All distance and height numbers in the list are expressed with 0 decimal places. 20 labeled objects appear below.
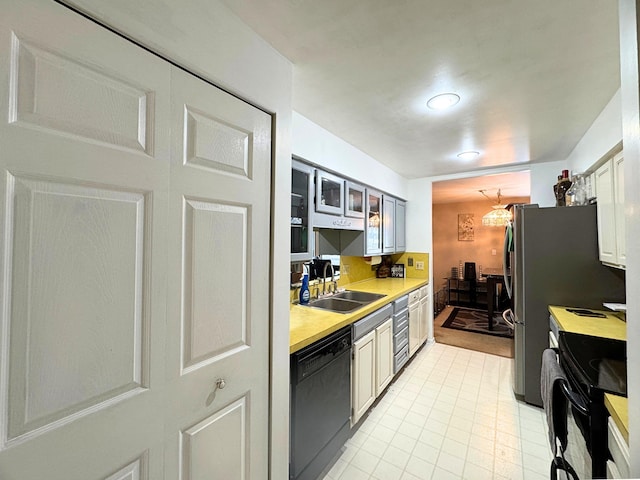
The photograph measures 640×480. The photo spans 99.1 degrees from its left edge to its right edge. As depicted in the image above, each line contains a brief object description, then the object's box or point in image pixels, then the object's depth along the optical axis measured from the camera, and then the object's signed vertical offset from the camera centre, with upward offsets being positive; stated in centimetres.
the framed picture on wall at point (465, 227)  613 +42
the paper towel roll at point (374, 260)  361 -20
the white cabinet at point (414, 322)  309 -90
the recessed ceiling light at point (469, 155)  274 +93
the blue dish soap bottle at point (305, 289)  231 -38
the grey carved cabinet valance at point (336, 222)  207 +20
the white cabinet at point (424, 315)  347 -92
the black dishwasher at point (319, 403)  140 -91
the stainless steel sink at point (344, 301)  247 -52
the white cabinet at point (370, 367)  195 -97
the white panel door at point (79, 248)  60 -1
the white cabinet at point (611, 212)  169 +23
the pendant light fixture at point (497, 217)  433 +46
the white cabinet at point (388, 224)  325 +26
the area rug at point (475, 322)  421 -131
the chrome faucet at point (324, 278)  266 -32
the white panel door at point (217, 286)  90 -15
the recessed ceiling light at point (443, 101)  167 +91
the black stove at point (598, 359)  105 -53
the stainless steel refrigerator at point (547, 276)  217 -25
